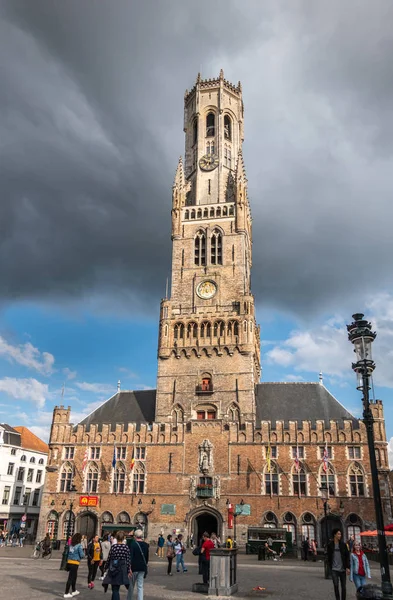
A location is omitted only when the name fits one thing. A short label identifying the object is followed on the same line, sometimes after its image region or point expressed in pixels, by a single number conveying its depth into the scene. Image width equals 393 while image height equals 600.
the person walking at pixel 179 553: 23.42
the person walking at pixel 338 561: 13.12
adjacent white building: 58.84
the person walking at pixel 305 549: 31.81
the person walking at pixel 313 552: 32.09
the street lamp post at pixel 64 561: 23.28
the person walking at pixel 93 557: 17.66
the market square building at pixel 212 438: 42.62
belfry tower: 47.81
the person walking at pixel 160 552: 33.26
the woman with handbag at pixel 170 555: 22.20
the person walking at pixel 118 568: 11.78
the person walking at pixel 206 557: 17.52
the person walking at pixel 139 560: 12.26
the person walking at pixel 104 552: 19.92
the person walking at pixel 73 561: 14.65
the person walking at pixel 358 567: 13.61
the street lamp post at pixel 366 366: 12.47
